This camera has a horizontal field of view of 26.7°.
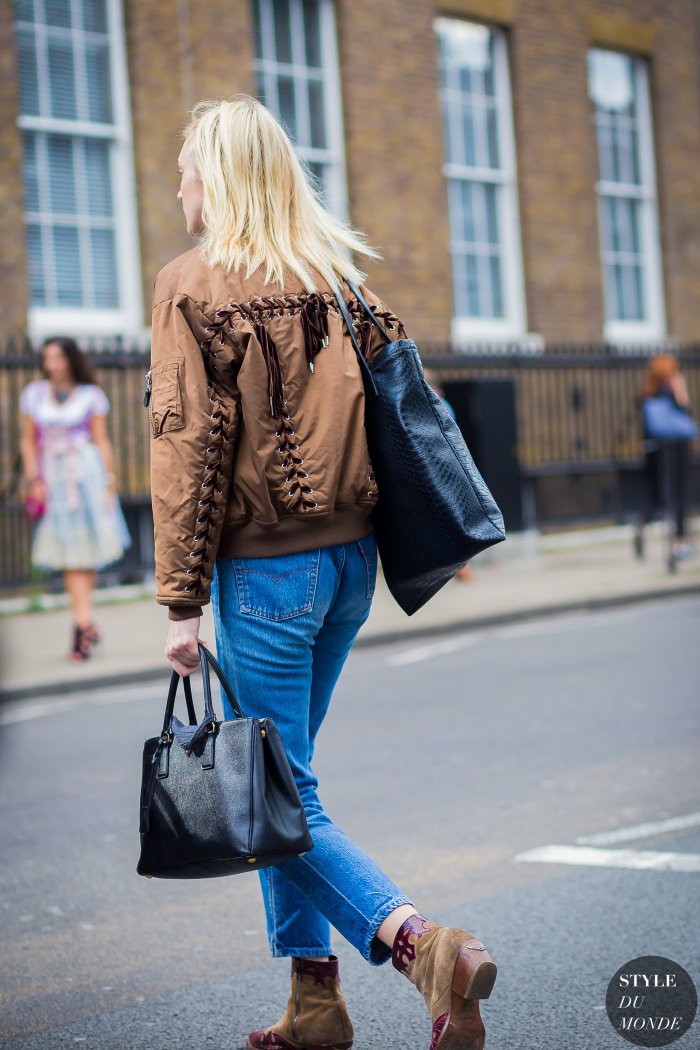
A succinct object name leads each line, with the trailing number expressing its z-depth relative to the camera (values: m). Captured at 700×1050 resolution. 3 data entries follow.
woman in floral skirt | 9.65
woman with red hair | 13.90
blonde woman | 2.86
